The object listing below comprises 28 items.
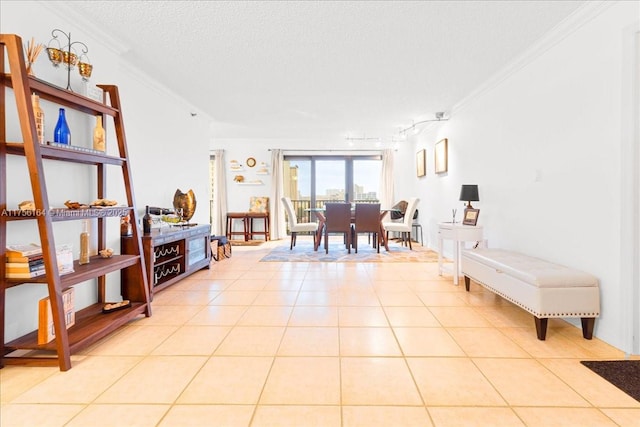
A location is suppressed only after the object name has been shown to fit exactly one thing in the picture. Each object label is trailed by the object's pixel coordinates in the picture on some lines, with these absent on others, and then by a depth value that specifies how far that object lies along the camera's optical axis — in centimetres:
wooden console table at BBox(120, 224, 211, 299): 294
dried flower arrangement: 188
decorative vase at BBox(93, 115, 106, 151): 238
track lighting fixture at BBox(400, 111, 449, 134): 504
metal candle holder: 216
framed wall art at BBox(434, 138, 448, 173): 505
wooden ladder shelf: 171
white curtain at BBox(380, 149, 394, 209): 769
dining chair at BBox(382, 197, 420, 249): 586
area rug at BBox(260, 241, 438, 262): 494
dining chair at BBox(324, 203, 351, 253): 553
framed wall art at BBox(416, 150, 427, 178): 620
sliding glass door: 792
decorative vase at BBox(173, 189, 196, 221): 407
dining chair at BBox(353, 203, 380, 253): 553
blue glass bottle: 211
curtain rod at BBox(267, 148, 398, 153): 775
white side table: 335
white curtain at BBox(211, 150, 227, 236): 752
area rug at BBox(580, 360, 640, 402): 155
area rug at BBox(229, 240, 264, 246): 677
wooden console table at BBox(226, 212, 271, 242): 713
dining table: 567
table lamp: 363
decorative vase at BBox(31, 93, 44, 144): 183
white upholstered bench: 203
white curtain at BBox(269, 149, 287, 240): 758
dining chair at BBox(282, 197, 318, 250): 598
